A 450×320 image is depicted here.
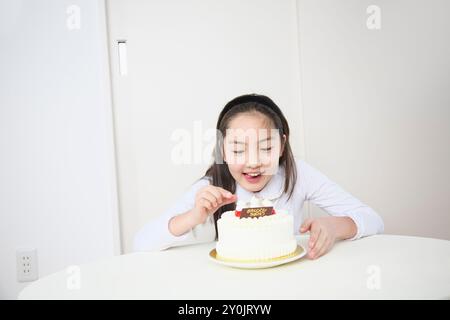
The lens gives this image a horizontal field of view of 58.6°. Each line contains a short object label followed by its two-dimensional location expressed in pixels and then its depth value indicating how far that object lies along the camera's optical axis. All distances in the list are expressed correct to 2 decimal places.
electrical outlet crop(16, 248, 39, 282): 1.56
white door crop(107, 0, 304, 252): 1.62
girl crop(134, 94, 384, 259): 1.02
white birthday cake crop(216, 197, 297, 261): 0.83
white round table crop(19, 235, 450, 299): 0.66
